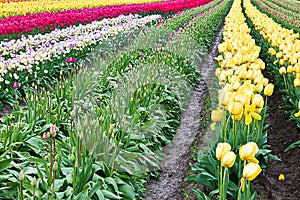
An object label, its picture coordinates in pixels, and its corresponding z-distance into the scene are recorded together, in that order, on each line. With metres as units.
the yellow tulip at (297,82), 4.14
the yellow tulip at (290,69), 4.72
